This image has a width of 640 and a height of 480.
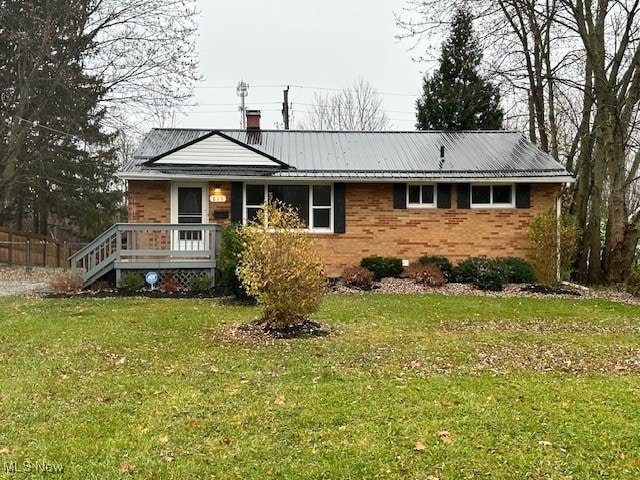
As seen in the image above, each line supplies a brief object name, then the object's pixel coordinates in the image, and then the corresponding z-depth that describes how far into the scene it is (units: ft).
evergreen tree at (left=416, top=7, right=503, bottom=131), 76.84
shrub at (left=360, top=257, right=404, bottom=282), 44.70
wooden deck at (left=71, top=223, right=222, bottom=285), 40.52
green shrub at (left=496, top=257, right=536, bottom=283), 43.45
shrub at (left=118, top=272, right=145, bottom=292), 39.29
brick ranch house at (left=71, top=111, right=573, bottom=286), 44.80
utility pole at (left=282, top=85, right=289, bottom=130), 94.32
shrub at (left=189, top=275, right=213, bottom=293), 39.70
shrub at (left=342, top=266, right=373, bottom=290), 41.80
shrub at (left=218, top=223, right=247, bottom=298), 34.22
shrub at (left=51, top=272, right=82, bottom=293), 39.50
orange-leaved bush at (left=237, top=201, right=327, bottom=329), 23.98
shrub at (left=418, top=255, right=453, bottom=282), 44.47
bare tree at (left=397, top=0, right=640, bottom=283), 44.29
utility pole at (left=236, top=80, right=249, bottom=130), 107.34
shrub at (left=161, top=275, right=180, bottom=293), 39.70
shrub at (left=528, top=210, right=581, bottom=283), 43.68
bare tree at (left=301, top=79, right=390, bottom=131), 111.45
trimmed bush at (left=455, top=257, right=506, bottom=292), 41.04
